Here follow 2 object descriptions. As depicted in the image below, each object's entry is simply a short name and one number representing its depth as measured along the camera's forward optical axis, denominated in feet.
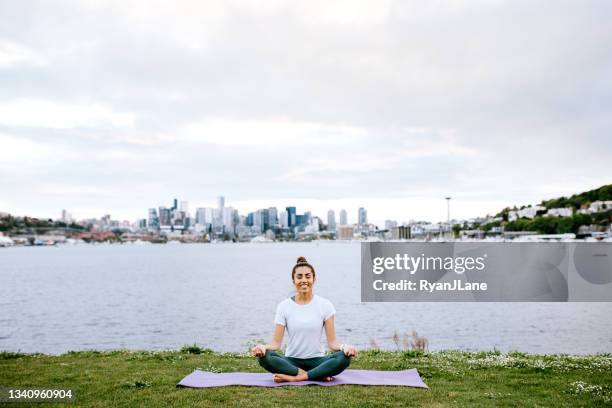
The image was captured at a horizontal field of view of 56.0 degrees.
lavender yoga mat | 31.55
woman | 30.99
